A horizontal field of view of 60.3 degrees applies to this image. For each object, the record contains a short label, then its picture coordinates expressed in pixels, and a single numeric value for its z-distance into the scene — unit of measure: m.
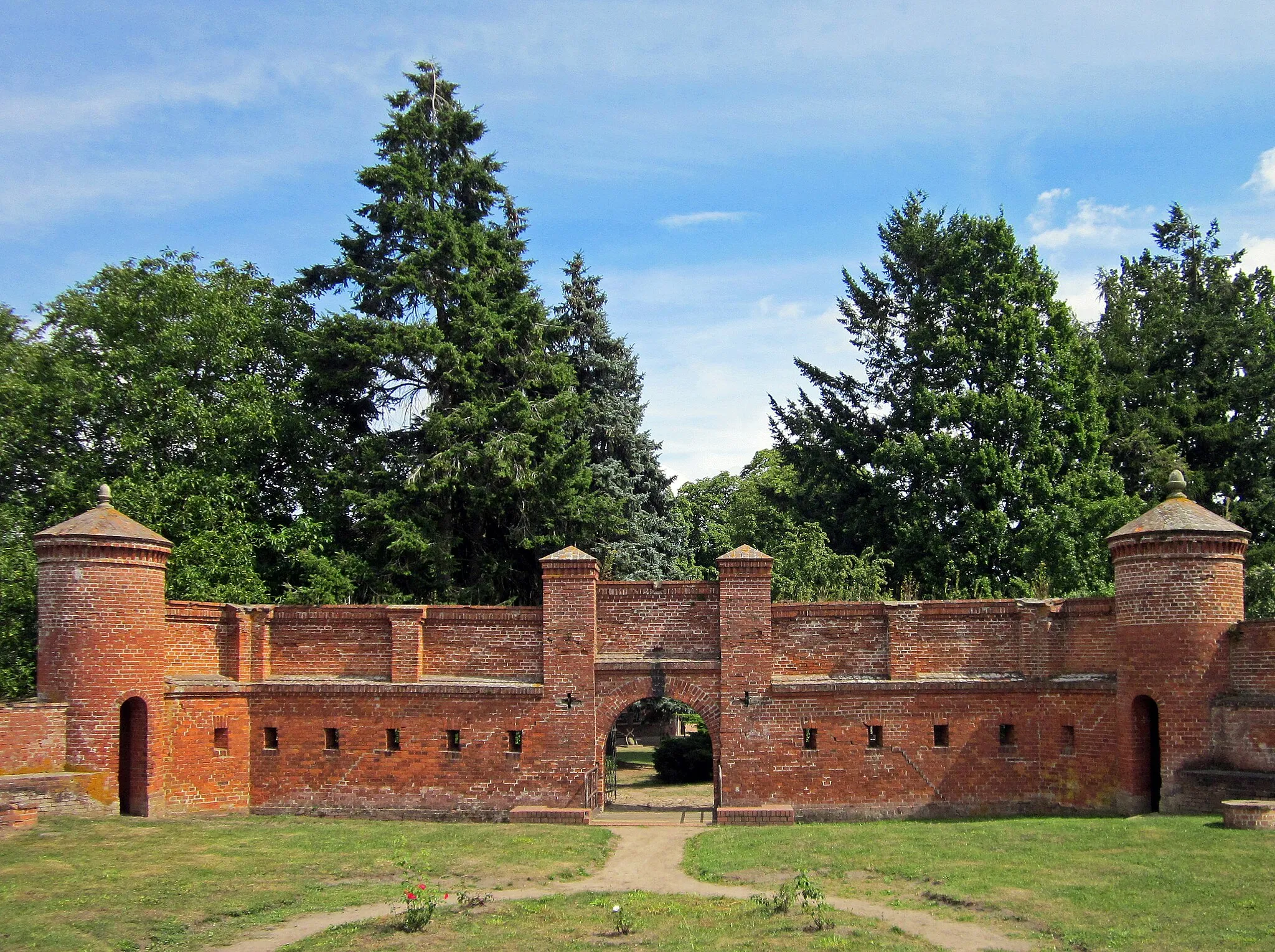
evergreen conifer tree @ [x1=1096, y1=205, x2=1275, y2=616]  35.09
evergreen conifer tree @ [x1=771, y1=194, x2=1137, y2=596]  29.58
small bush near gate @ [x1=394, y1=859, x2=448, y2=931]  11.67
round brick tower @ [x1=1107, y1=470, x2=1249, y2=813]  17.05
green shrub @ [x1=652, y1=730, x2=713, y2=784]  26.50
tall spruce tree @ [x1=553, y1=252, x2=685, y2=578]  33.66
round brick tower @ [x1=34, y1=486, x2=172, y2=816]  17.62
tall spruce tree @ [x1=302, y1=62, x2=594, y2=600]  28.16
